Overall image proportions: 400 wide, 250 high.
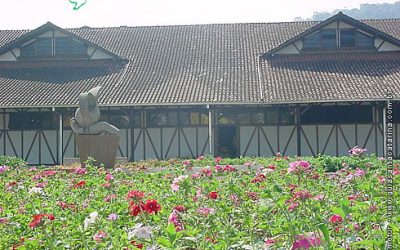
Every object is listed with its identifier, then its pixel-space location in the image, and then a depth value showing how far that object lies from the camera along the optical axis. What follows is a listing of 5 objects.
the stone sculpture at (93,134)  17.53
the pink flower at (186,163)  10.96
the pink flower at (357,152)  6.61
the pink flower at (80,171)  9.90
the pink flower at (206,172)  6.95
